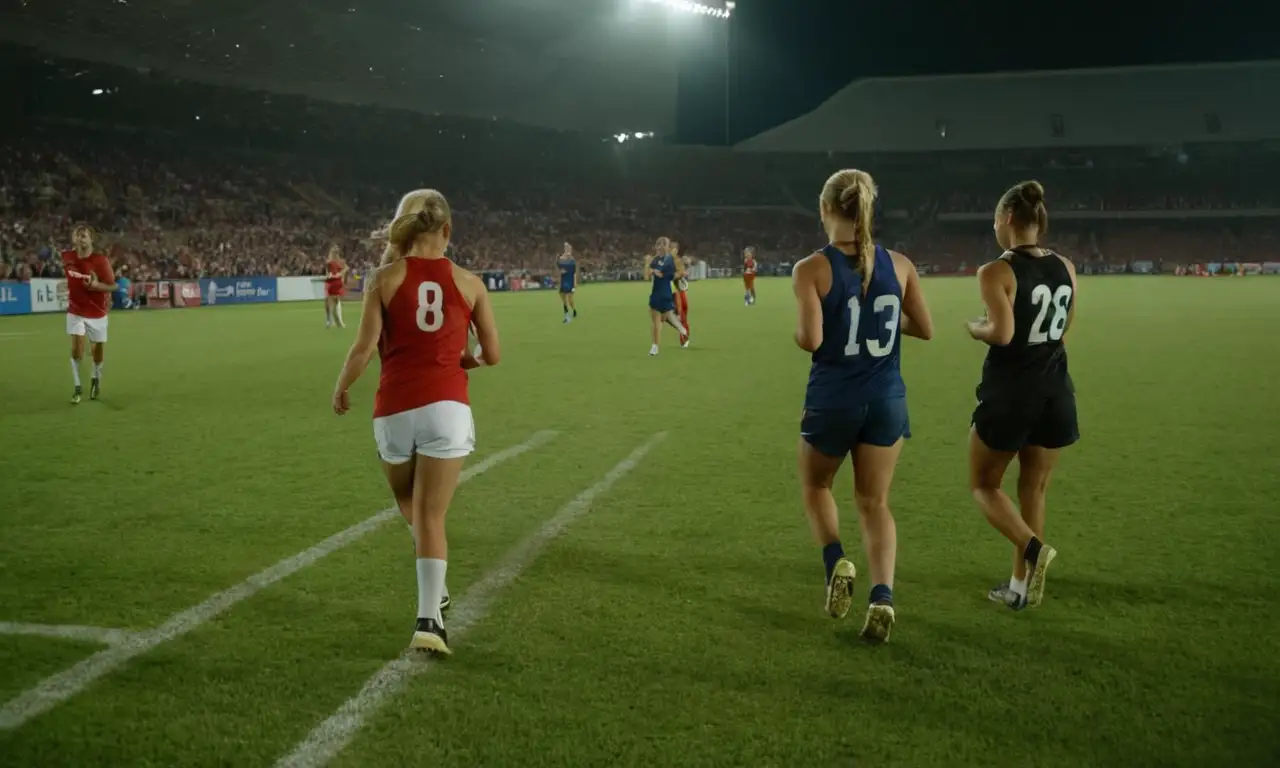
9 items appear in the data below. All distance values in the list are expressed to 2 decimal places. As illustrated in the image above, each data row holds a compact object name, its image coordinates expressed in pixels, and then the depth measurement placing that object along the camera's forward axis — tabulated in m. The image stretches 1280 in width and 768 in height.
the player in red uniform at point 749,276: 30.72
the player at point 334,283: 23.73
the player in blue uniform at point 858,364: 4.09
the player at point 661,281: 16.73
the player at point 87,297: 11.56
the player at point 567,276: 25.23
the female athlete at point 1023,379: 4.47
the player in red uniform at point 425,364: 4.09
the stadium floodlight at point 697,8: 58.66
